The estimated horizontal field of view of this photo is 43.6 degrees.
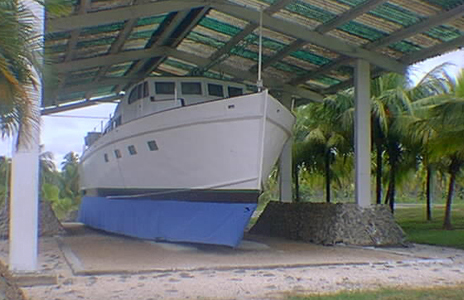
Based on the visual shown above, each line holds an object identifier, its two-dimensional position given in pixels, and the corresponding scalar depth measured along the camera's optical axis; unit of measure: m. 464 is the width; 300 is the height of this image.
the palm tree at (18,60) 5.25
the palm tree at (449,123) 11.80
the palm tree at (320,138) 20.27
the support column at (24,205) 8.21
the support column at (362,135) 13.96
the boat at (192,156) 12.16
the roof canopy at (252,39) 12.12
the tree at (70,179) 37.66
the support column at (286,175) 17.61
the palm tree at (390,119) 18.30
